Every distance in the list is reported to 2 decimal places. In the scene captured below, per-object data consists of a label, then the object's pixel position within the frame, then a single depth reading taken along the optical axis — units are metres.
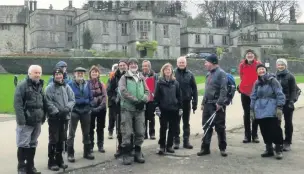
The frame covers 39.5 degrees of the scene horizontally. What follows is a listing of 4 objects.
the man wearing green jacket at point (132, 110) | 8.27
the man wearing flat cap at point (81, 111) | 8.55
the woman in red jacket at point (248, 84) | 10.16
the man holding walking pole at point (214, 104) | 8.91
